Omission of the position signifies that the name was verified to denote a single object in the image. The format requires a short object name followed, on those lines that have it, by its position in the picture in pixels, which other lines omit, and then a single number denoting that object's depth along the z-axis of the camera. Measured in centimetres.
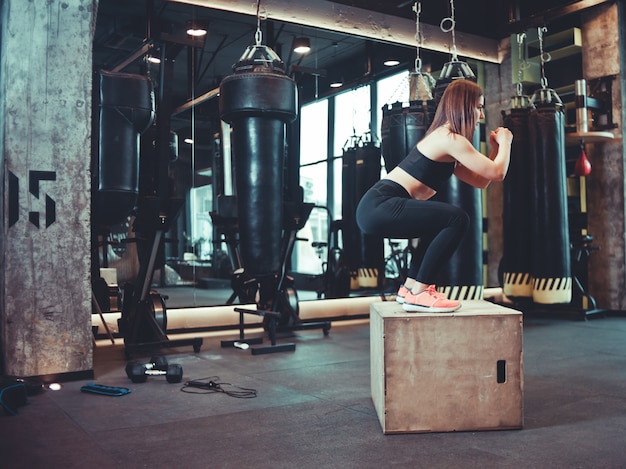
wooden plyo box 279
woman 292
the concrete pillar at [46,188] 384
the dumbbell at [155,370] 390
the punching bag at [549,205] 585
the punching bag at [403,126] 509
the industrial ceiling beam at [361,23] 638
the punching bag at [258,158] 416
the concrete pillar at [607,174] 704
